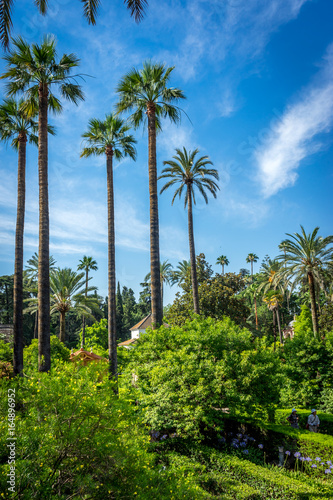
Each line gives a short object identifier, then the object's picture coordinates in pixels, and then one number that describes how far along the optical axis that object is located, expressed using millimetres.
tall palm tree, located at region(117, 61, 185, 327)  14469
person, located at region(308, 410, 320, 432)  12688
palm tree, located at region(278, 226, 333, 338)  22484
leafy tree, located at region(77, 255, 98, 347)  53469
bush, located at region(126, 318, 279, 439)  10398
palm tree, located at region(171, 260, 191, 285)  43169
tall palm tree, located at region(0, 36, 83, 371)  11625
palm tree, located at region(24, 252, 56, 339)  49469
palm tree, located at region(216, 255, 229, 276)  72875
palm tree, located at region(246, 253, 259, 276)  90775
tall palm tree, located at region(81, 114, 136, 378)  17297
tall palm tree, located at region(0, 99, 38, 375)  14195
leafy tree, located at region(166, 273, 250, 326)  32281
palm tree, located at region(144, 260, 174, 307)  57738
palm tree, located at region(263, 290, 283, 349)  43375
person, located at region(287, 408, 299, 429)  13104
